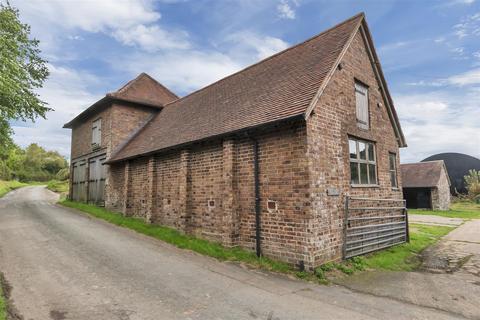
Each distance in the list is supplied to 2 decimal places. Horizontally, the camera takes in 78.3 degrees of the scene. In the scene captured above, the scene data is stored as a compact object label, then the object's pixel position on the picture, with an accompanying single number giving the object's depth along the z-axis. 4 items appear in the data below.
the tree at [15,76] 10.79
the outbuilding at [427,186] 31.50
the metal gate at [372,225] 8.43
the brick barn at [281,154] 7.50
